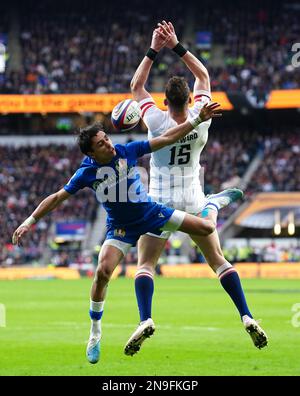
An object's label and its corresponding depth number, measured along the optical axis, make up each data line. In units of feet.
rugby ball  33.73
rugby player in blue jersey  33.53
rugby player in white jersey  35.29
